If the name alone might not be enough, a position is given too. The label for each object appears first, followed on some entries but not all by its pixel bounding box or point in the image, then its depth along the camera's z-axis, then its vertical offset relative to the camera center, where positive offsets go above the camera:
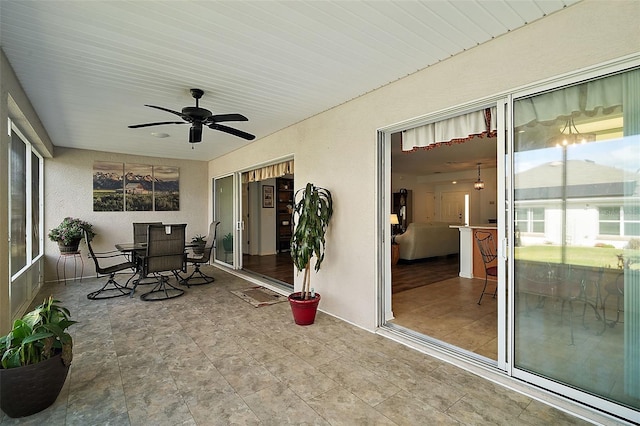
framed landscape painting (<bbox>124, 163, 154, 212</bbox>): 6.53 +0.53
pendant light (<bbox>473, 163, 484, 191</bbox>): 8.82 +0.74
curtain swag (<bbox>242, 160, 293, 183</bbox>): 5.41 +0.76
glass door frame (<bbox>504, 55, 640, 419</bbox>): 1.82 -0.09
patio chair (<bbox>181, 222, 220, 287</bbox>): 5.45 -1.09
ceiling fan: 3.05 +0.96
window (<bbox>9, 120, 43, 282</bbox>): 3.71 +0.13
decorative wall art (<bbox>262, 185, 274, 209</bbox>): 8.95 +0.45
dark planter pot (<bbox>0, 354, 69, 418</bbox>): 1.82 -1.08
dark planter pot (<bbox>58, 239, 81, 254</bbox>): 5.43 -0.63
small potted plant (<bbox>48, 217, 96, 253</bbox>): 5.40 -0.42
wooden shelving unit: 9.32 -0.06
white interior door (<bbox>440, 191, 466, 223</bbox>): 10.67 +0.14
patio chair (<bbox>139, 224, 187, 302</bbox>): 4.35 -0.63
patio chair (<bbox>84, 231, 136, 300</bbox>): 4.59 -1.27
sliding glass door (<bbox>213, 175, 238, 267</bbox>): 6.78 -0.14
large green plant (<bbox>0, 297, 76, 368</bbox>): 1.87 -0.82
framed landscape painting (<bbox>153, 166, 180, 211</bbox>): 6.87 +0.54
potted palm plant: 3.41 -0.34
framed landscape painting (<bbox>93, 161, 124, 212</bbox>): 6.18 +0.51
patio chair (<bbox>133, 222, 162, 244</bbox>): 5.62 -0.39
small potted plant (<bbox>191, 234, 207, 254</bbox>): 5.80 -0.67
